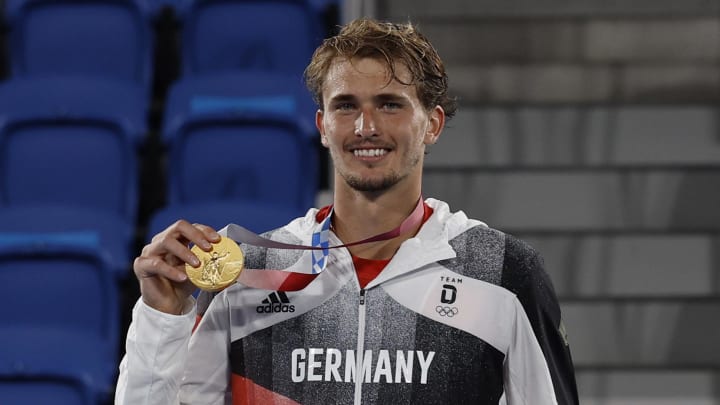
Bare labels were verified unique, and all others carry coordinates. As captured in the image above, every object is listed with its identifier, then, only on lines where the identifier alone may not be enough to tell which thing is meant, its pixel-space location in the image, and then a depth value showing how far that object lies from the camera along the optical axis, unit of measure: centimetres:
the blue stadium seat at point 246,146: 930
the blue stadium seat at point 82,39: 1061
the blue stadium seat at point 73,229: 864
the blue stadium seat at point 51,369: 758
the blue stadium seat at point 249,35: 1035
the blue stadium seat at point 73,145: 954
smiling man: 462
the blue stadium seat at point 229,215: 830
